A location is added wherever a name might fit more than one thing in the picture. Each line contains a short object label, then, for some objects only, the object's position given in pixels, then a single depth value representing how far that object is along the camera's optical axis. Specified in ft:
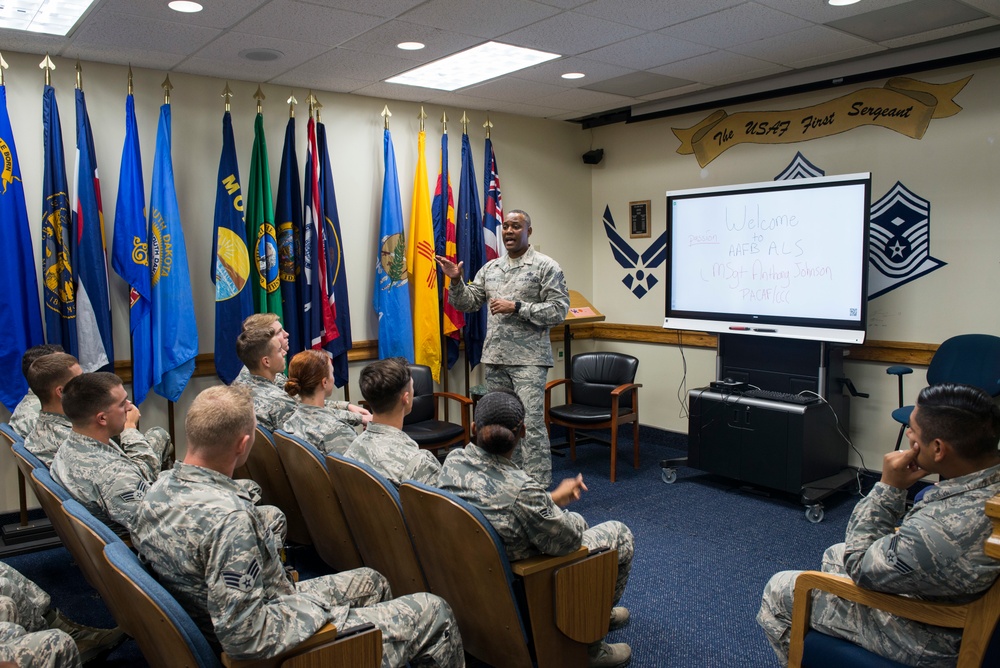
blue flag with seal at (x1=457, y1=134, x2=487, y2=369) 18.33
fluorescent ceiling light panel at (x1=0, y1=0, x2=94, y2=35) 10.77
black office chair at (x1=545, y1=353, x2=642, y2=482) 16.47
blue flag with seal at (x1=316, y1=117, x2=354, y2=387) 16.05
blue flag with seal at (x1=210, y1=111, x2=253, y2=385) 14.76
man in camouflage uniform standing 14.40
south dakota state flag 14.01
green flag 15.24
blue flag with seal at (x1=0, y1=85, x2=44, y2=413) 12.52
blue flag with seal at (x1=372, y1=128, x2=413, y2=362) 16.98
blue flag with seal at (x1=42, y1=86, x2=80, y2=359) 12.87
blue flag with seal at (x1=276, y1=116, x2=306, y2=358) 15.55
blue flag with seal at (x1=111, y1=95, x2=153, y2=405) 13.73
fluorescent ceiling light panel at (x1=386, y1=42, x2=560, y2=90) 13.76
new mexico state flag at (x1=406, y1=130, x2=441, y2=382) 17.56
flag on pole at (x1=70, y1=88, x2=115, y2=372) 13.19
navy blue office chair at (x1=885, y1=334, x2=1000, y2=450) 13.19
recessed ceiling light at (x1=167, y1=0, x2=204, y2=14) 10.54
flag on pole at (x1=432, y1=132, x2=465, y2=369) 17.92
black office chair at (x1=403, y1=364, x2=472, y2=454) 15.34
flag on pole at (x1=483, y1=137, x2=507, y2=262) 18.66
